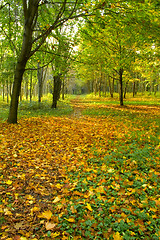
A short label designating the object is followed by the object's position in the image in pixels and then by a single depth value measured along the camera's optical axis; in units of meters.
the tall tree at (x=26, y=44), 8.14
